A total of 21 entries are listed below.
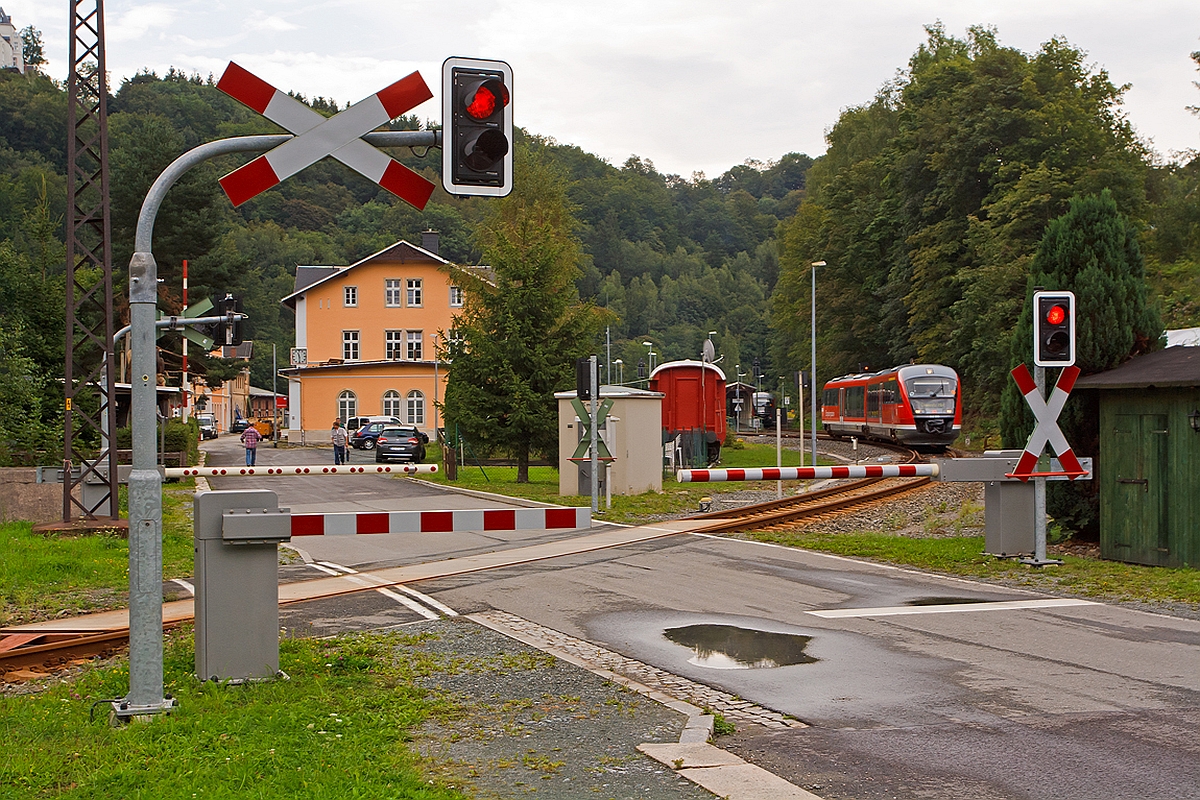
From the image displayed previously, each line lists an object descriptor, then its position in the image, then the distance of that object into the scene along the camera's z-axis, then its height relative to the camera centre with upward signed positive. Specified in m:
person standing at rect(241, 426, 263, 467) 41.84 -1.04
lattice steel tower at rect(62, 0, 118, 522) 18.16 +2.93
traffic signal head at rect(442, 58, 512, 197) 7.36 +1.74
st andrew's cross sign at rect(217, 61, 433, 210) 7.00 +1.65
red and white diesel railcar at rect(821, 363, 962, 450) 41.41 -0.03
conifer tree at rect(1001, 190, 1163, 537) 16.16 +1.25
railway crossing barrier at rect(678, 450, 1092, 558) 13.60 -0.88
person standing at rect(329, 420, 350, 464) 44.55 -1.27
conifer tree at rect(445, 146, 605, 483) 32.69 +1.67
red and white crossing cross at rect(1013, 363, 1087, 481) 13.51 -0.33
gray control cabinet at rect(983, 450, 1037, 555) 13.89 -1.30
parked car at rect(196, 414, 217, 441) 86.31 -1.21
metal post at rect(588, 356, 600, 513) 22.39 -0.33
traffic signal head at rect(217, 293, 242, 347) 23.27 +1.66
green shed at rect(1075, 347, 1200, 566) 13.65 -0.66
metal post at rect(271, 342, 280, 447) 72.56 -1.36
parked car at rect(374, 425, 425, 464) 47.31 -1.50
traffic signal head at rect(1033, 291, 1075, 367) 13.20 +0.82
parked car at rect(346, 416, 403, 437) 65.56 -0.83
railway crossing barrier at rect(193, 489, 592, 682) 7.49 -1.10
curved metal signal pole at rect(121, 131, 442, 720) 6.71 -0.38
